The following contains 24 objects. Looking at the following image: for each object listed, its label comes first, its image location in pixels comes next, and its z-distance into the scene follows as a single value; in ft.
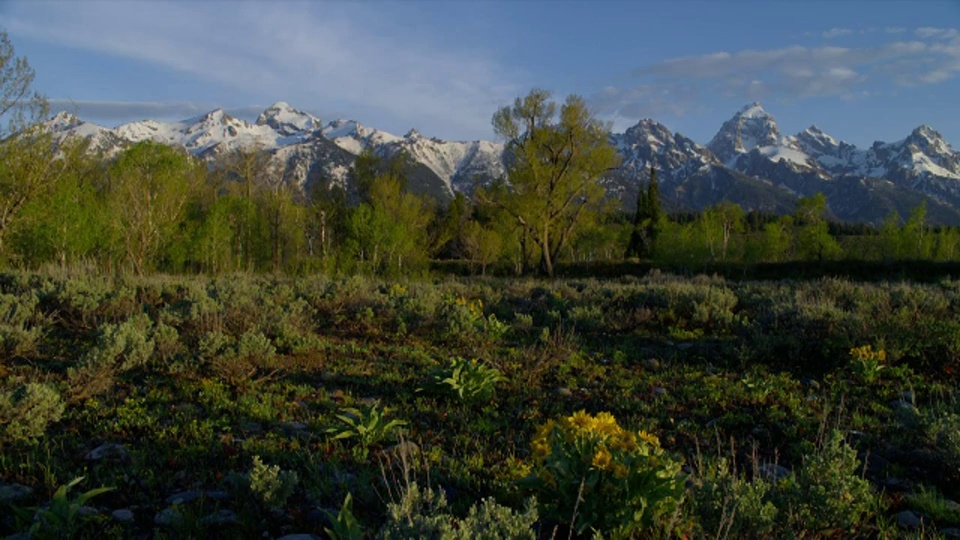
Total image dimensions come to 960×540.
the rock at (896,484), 12.10
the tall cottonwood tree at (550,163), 105.29
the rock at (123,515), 9.73
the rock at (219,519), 9.53
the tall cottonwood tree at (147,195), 74.28
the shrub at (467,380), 17.03
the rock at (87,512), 9.59
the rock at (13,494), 10.12
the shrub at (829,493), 9.27
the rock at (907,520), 10.23
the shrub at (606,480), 8.72
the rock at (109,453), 12.25
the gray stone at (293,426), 14.33
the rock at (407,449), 12.04
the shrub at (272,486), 10.07
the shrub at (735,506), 8.64
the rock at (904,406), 14.66
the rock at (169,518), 9.50
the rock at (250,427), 14.08
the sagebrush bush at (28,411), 12.69
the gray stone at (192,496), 10.54
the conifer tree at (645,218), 219.00
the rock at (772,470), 12.36
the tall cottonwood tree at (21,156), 60.08
